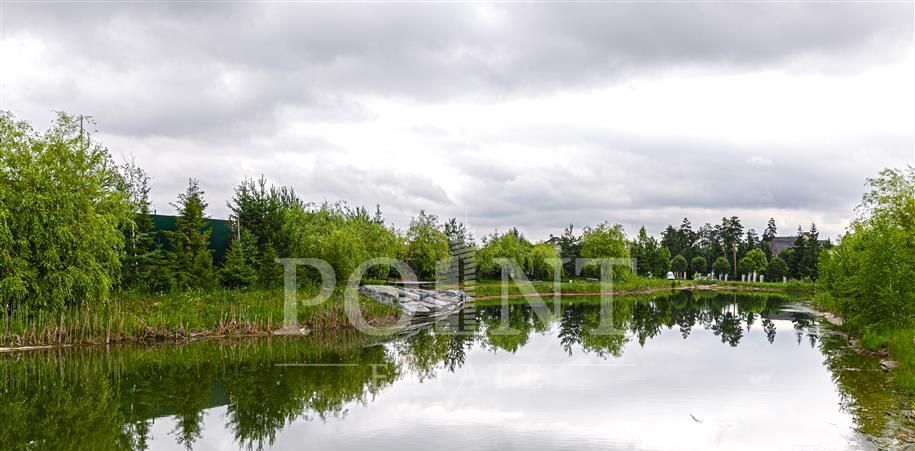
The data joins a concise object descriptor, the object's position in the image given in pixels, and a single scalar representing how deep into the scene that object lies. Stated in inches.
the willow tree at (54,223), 653.9
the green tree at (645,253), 2349.8
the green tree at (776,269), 2362.6
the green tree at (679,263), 2691.9
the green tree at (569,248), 2301.2
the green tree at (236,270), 1015.6
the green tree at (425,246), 1552.7
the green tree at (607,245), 1971.0
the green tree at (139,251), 905.5
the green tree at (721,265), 2618.1
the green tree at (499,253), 1788.0
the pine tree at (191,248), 957.2
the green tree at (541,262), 2017.7
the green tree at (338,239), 1074.1
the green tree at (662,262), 2404.0
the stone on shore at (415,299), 1092.5
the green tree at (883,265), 675.4
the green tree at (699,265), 2741.1
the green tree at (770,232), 3543.3
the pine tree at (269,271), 1074.7
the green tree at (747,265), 2477.9
